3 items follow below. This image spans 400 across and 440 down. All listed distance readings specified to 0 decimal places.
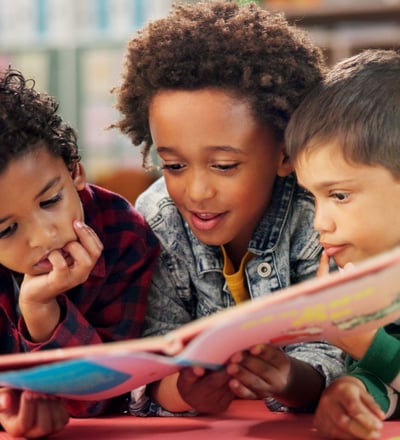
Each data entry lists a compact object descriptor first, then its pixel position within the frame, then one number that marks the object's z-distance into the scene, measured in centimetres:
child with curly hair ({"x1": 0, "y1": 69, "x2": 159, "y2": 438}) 144
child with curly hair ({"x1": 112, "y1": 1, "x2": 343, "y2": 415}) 153
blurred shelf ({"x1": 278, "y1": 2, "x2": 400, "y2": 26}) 340
